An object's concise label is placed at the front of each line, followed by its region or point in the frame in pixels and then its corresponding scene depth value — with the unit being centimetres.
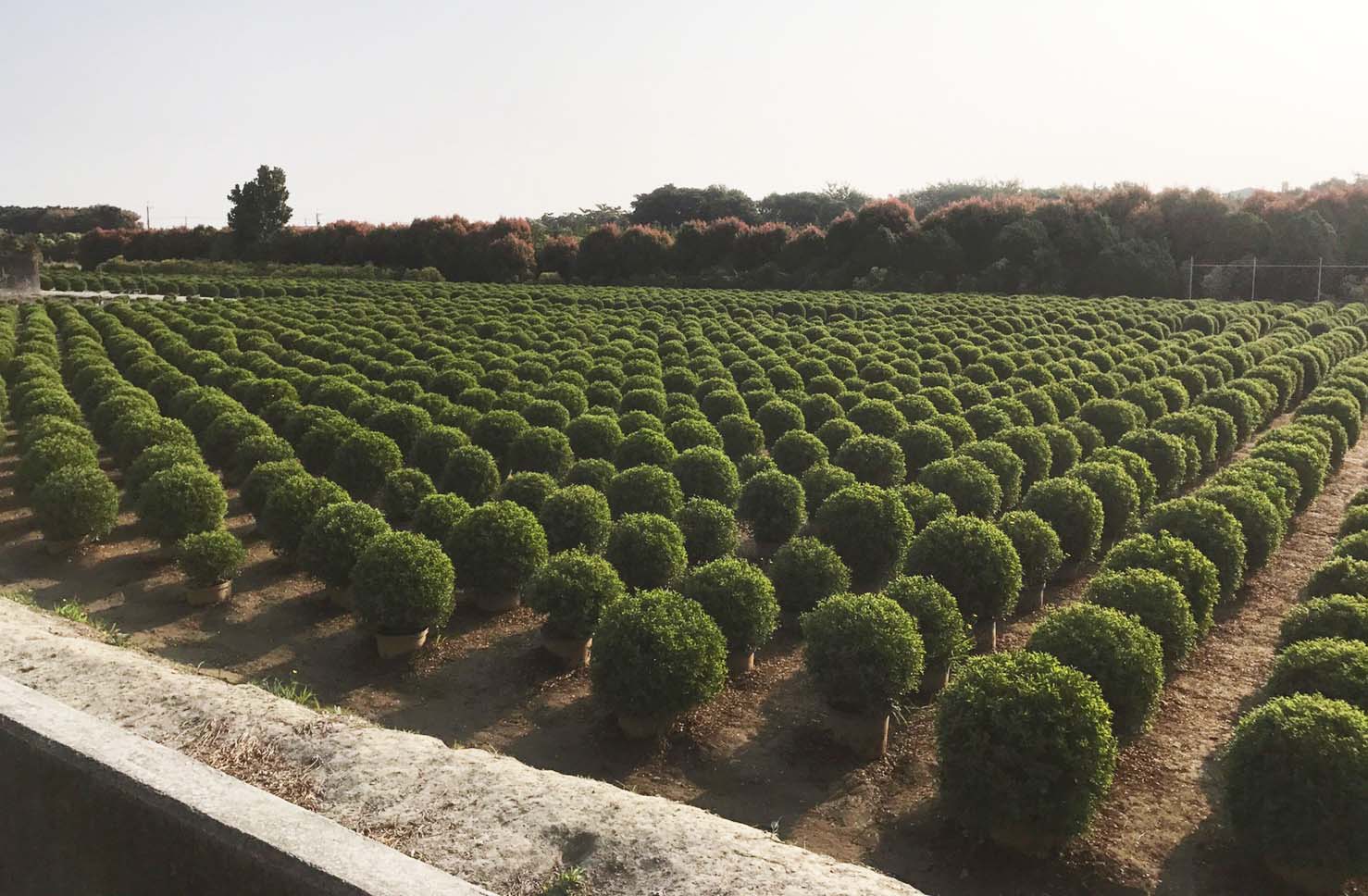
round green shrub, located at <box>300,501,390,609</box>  1205
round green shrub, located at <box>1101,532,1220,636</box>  1086
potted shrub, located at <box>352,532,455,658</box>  1080
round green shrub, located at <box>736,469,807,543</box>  1398
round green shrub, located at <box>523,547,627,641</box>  1063
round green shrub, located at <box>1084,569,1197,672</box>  999
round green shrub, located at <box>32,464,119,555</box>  1381
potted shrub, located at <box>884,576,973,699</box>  985
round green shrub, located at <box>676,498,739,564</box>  1290
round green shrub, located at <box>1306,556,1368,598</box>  1060
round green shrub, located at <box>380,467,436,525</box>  1454
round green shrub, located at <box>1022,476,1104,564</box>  1343
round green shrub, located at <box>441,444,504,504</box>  1556
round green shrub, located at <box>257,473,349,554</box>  1323
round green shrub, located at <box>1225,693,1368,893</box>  675
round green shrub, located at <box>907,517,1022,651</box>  1119
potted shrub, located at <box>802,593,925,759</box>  901
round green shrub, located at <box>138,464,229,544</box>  1345
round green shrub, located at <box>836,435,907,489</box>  1613
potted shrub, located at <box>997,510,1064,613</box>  1223
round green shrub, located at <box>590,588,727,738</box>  891
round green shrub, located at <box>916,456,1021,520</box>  1441
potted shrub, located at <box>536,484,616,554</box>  1297
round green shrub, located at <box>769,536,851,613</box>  1155
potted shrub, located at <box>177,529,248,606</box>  1239
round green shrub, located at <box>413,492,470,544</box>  1270
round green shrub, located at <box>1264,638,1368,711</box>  820
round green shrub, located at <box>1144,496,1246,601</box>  1205
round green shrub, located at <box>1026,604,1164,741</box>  880
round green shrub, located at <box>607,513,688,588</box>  1177
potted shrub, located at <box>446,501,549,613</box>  1200
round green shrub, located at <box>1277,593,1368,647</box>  944
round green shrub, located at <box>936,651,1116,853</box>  730
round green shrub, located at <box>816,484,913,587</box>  1263
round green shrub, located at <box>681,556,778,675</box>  1024
